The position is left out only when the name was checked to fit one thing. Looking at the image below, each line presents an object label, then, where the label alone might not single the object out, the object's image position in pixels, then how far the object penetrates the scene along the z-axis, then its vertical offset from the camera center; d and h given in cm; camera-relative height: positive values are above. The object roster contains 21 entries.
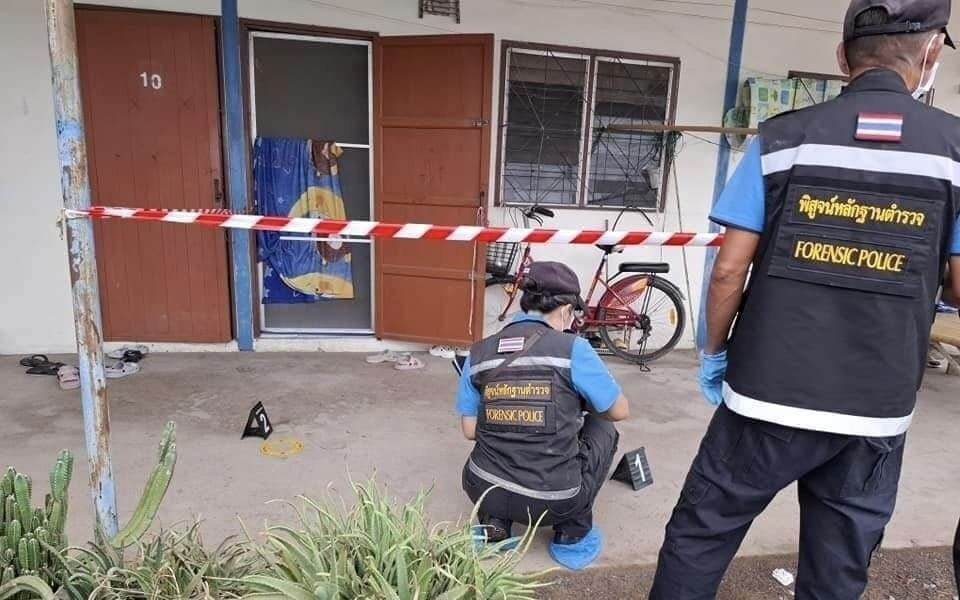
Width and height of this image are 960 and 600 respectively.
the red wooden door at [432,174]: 423 +4
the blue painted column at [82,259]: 149 -23
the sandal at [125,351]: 423 -124
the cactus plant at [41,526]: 128 -78
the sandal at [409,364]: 432 -129
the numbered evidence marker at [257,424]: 307 -122
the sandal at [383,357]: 443 -128
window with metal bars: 455 +43
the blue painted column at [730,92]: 461 +73
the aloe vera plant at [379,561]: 122 -78
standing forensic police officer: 134 -23
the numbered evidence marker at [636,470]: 275 -126
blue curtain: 448 -24
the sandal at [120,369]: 391 -126
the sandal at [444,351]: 463 -127
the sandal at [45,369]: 388 -125
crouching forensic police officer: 196 -70
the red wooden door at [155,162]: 399 +6
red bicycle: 461 -89
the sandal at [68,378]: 366 -123
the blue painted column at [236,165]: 403 +6
